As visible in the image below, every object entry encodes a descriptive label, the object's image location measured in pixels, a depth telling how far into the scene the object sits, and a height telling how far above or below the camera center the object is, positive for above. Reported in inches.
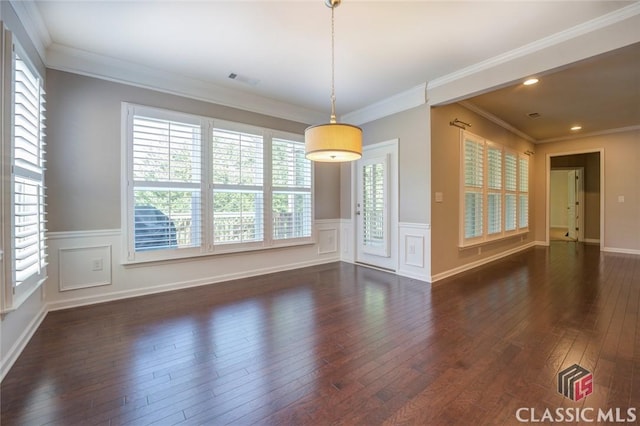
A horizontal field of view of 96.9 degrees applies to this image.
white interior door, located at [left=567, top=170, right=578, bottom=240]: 317.1 +8.2
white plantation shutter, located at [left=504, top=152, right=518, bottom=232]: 234.2 +17.7
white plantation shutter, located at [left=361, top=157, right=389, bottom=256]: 187.6 +2.4
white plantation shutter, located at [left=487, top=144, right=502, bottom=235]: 212.2 +16.4
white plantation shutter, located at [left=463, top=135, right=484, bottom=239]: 188.7 +16.6
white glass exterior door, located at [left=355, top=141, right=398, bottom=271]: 183.8 +3.0
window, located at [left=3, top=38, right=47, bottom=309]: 84.9 +10.0
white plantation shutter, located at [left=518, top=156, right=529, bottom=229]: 257.6 +16.8
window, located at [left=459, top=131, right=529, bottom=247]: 189.6 +14.6
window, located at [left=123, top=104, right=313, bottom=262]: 138.3 +13.9
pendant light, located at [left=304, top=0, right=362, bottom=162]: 91.3 +23.7
